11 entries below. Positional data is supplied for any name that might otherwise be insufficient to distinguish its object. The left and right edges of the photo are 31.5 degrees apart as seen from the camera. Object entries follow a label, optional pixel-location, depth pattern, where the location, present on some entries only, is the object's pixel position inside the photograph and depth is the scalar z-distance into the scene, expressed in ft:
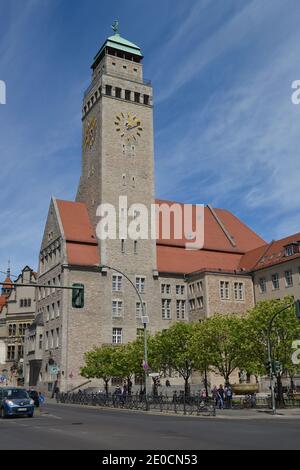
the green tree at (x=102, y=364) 160.04
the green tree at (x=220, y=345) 134.92
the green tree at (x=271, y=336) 123.03
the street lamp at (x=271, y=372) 103.04
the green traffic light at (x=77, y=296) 73.36
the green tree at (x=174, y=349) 153.28
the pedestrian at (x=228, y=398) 122.01
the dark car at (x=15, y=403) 88.52
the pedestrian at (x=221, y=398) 120.37
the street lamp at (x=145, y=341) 113.60
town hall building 200.44
